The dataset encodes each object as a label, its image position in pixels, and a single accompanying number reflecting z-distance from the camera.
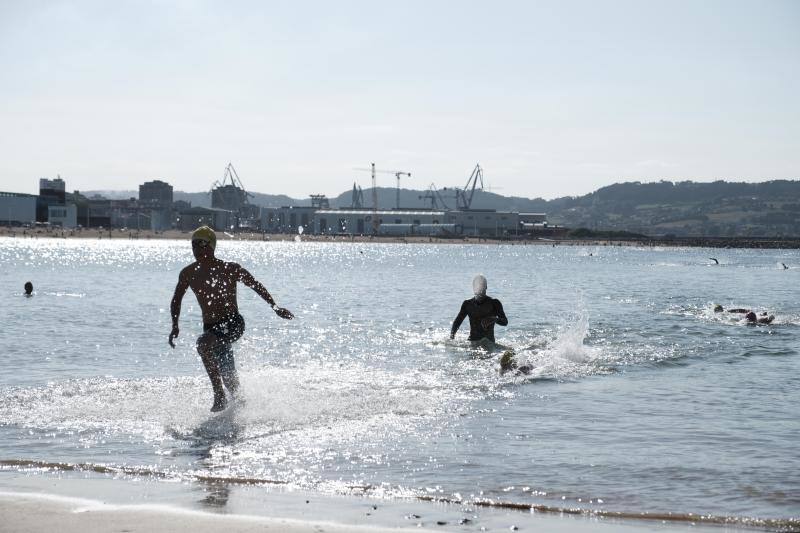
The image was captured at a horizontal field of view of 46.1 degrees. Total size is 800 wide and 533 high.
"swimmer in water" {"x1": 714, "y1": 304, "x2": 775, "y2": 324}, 27.93
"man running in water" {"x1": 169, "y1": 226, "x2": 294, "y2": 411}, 10.86
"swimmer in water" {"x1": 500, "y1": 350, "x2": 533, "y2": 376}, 16.14
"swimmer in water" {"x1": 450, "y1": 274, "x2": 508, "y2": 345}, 18.64
